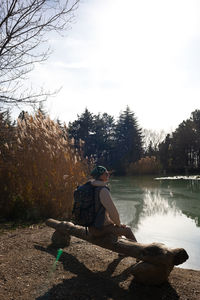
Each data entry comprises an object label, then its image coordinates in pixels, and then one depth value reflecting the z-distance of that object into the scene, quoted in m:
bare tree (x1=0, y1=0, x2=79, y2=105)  4.16
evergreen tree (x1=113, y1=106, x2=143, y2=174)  31.06
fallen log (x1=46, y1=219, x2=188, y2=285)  2.43
